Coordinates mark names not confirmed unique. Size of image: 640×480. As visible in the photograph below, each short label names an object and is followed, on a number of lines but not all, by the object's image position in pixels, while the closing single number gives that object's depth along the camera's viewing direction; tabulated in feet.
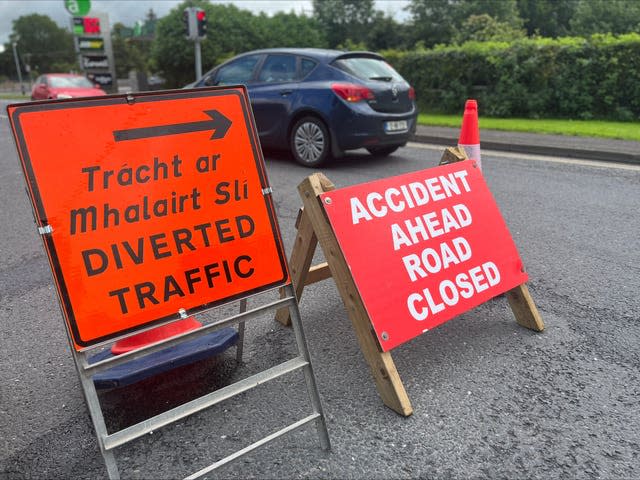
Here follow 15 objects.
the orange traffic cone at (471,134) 11.62
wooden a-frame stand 7.50
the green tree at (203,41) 85.81
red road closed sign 7.88
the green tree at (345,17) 175.83
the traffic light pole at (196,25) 49.52
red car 51.72
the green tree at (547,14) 185.47
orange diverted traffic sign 5.82
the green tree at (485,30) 90.44
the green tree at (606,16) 142.72
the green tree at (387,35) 160.76
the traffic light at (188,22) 49.51
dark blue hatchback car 23.95
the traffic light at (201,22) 50.06
